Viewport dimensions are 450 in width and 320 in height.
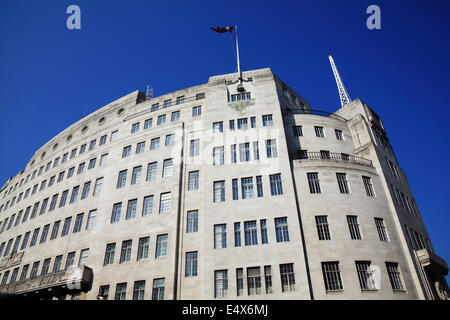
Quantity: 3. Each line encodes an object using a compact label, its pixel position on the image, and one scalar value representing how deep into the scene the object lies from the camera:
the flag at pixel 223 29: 40.38
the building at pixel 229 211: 25.20
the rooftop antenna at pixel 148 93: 50.23
